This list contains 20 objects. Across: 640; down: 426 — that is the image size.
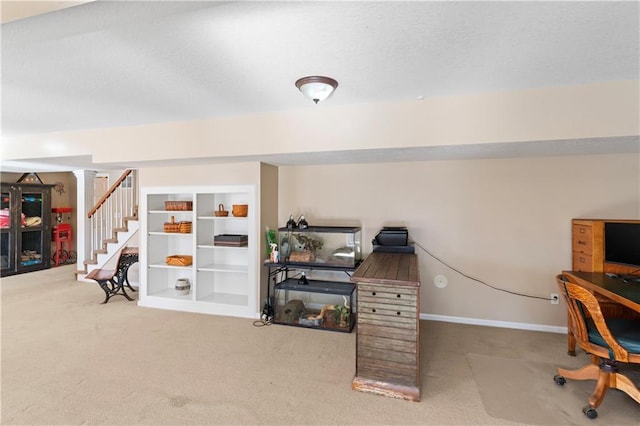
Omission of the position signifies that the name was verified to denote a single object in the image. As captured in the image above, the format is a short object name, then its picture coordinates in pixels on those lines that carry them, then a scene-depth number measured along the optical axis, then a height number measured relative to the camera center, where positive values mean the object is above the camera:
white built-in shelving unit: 3.98 -0.54
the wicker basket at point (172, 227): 4.34 -0.20
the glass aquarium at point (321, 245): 3.71 -0.39
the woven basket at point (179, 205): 4.30 +0.10
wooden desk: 2.17 -0.55
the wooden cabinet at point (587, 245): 2.99 -0.30
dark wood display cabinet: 6.00 -0.31
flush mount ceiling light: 2.22 +0.91
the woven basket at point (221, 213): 4.15 +0.00
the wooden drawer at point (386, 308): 2.28 -0.69
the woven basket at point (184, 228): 4.31 -0.21
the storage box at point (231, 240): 4.04 -0.35
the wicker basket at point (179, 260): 4.33 -0.66
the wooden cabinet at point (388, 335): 2.28 -0.89
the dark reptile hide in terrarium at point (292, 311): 3.73 -1.16
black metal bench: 4.50 -0.90
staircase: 5.46 -0.20
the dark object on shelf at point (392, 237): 3.61 -0.26
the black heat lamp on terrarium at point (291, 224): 3.93 -0.13
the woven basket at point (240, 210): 4.03 +0.04
